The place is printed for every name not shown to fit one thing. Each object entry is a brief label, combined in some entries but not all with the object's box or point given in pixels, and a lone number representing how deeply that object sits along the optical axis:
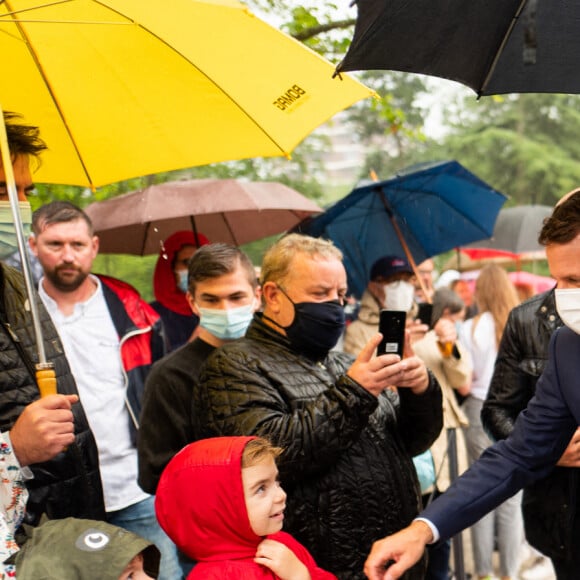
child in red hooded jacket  3.15
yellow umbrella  3.78
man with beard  5.04
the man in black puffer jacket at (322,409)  3.47
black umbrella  3.36
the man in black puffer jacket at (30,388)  3.43
